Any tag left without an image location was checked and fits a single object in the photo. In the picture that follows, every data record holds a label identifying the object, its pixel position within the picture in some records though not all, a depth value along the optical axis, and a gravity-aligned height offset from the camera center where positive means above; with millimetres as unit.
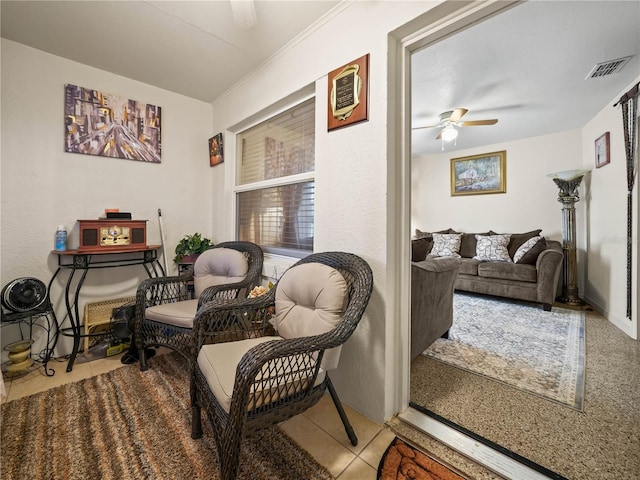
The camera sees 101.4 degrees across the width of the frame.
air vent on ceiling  2285 +1533
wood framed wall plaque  1479 +854
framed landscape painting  4680 +1192
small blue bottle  2115 +0
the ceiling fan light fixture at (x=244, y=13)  1238 +1088
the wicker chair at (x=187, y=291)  1807 -418
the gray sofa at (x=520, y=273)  3301 -497
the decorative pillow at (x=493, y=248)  4035 -178
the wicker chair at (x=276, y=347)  953 -515
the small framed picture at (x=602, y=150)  3100 +1064
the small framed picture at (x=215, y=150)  2854 +979
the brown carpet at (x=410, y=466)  1107 -1011
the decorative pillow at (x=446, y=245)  4638 -140
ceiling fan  3225 +1442
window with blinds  2111 +500
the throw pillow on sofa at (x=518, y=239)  4074 -35
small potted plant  2631 -99
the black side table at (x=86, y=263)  2016 -211
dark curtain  2469 +873
